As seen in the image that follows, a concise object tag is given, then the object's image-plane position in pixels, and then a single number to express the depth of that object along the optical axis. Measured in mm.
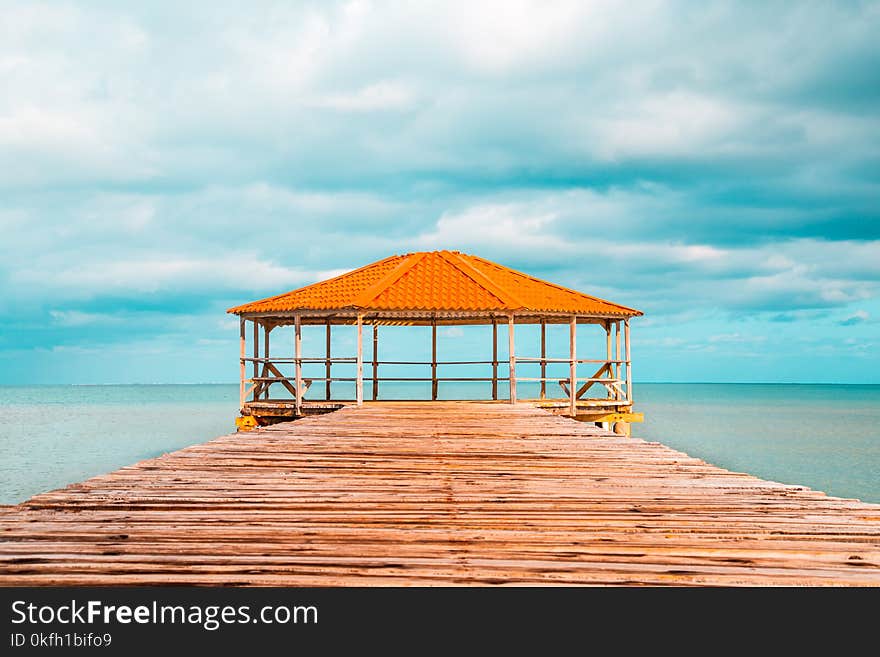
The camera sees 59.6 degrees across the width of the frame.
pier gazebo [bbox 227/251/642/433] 17266
